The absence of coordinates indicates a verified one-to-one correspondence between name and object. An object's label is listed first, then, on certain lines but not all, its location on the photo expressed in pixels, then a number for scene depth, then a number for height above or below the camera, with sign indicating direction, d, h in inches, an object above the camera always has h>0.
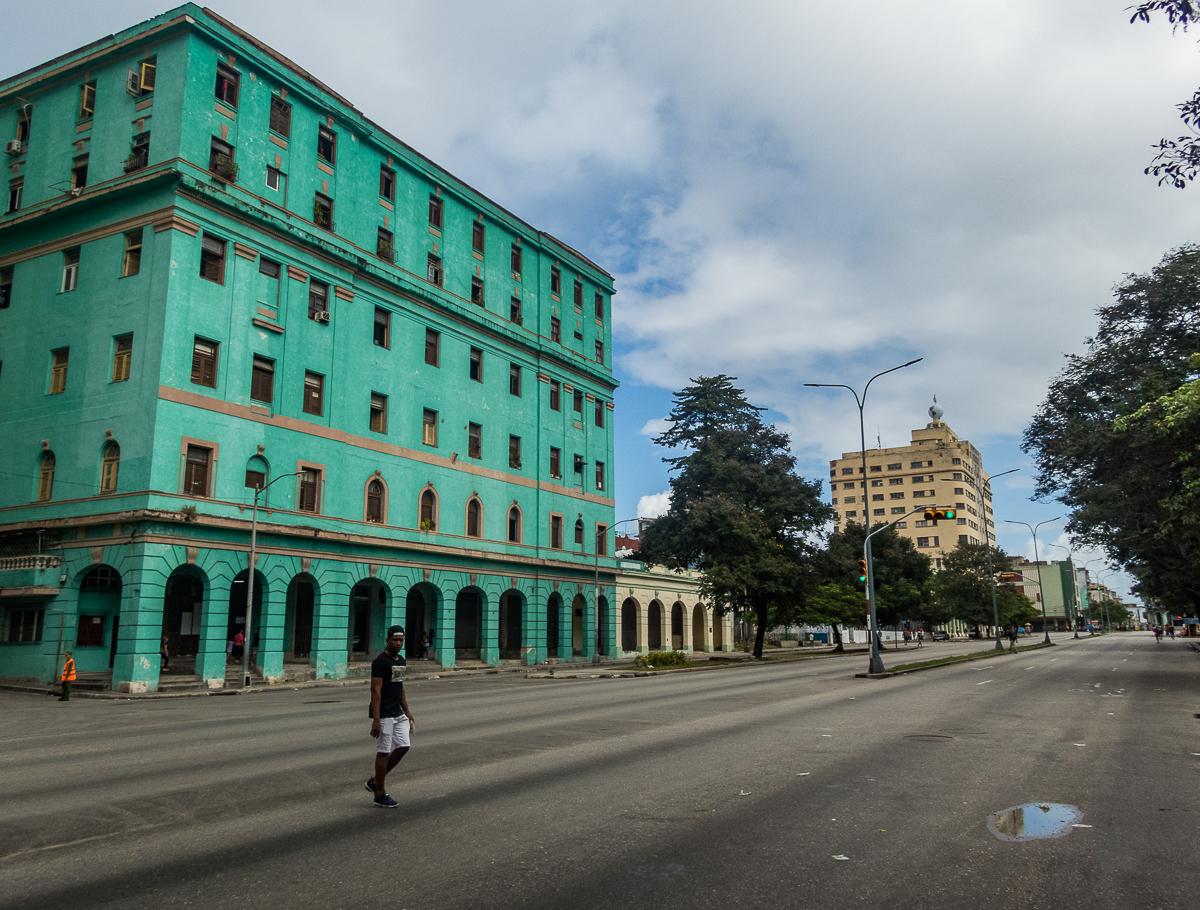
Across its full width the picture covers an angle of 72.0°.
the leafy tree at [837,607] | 2637.8 -18.6
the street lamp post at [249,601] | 1123.3 +2.8
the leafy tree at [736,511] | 1855.3 +208.6
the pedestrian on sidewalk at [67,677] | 935.7 -81.8
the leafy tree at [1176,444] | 781.9 +172.9
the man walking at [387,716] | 321.4 -44.6
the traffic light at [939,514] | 1136.8 +118.3
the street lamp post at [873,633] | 1186.6 -45.8
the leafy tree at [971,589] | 3646.7 +50.1
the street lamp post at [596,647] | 1790.1 -96.8
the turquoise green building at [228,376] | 1138.0 +360.0
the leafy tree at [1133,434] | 975.6 +212.8
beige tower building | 5728.3 +813.7
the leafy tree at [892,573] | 2714.6 +99.5
